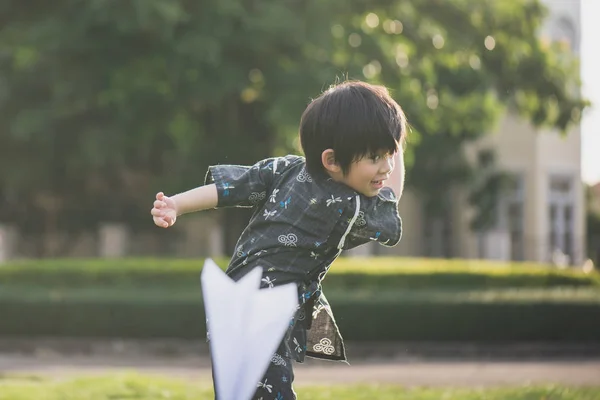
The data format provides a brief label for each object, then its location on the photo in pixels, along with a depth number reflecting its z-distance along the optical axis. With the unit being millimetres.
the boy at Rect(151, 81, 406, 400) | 3725
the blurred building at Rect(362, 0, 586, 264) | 31391
